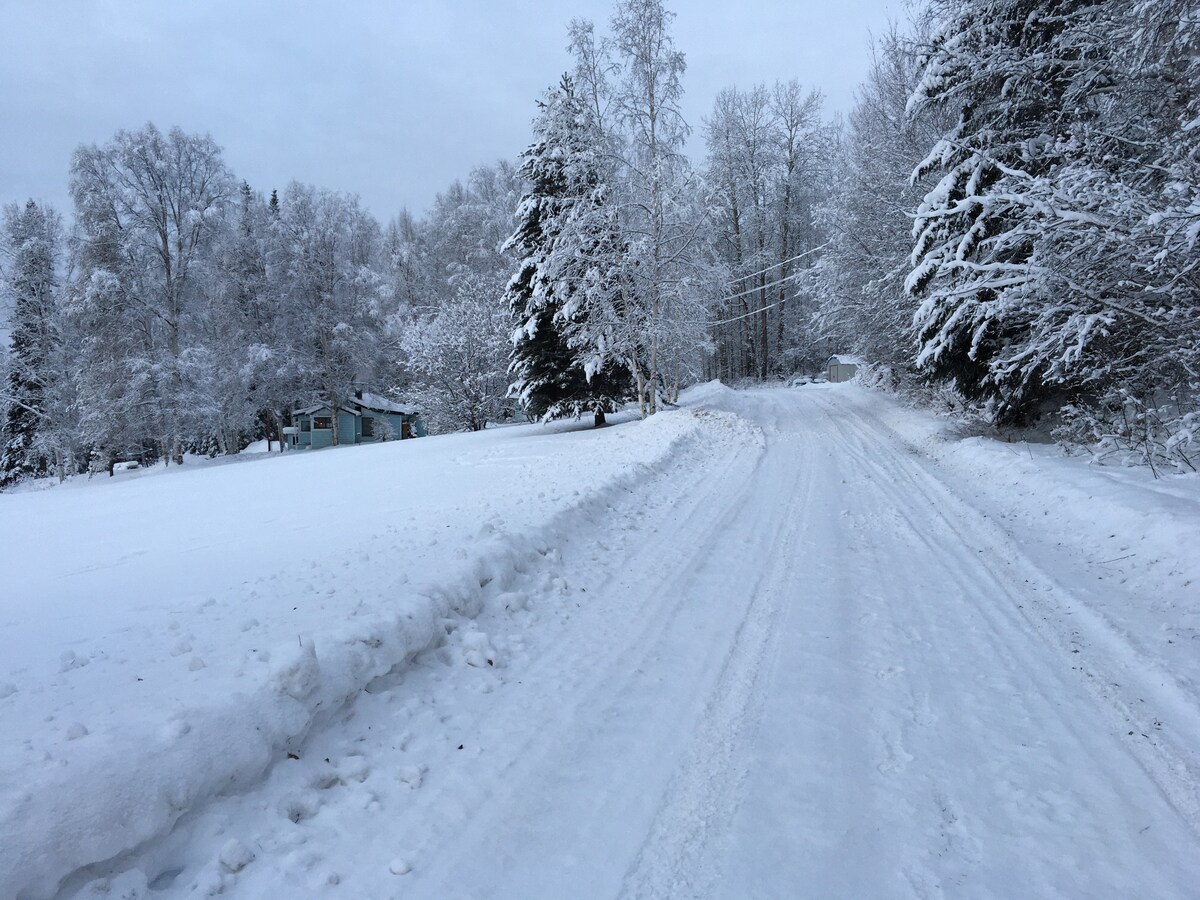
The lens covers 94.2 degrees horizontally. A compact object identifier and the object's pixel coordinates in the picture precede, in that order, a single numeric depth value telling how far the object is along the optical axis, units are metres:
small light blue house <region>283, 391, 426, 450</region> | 34.41
